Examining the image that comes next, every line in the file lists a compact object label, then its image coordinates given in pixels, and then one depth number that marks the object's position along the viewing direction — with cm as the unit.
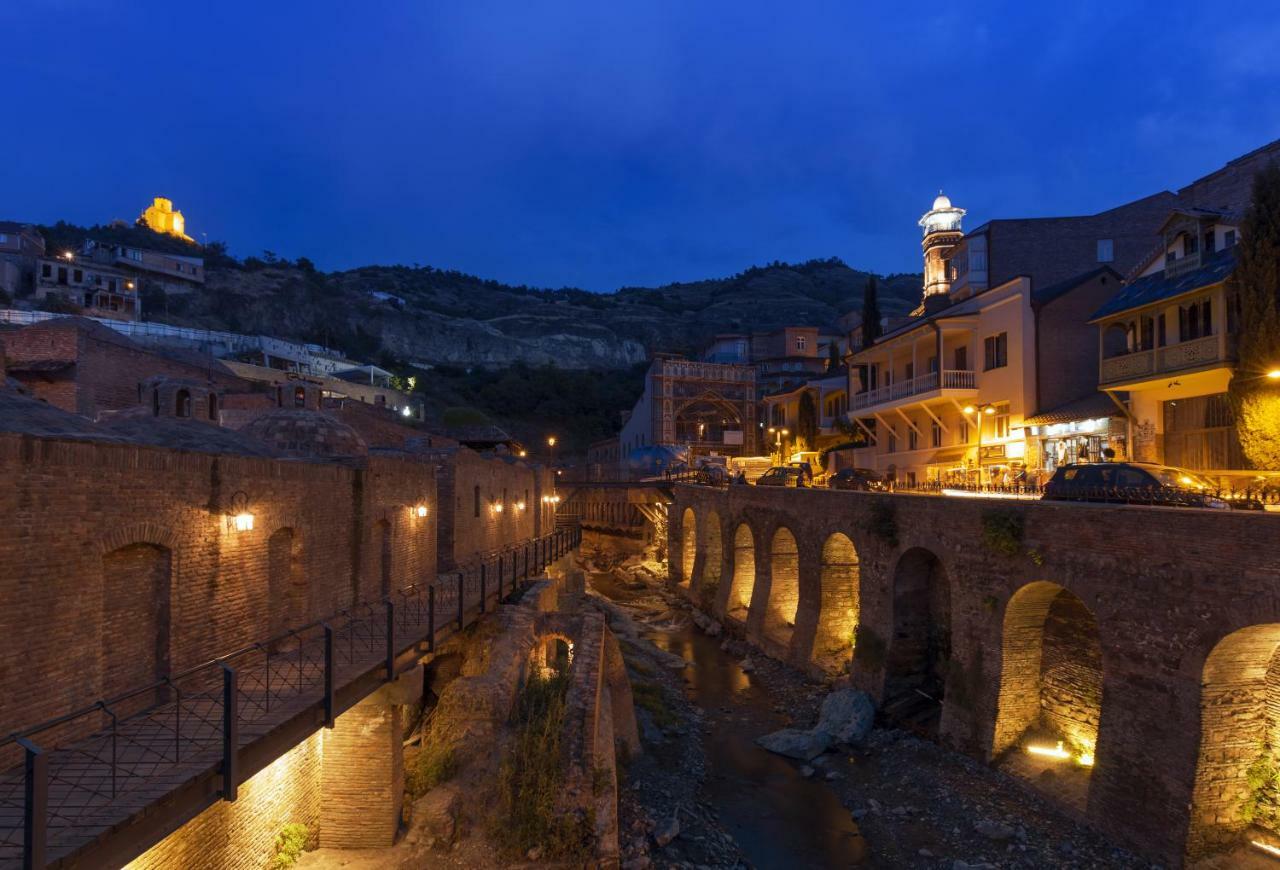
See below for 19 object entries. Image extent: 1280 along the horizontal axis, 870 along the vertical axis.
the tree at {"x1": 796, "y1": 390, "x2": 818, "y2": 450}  4888
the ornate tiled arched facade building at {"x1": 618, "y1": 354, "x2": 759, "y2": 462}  6097
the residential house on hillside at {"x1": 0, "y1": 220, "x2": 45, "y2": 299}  5822
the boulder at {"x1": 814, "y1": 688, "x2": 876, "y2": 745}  1869
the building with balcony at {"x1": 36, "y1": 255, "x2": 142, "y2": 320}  5959
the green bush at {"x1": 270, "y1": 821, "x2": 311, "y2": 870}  1142
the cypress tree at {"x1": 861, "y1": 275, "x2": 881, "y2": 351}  4609
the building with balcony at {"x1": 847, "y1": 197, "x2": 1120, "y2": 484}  2766
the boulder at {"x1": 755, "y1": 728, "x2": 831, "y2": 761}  1834
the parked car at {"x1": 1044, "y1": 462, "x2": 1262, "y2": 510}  1451
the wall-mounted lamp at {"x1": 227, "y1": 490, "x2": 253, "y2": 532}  1137
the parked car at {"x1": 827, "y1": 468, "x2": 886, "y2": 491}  2908
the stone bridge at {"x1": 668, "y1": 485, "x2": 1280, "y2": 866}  1144
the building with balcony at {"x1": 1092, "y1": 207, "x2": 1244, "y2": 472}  2014
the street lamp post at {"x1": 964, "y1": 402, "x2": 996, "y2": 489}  2980
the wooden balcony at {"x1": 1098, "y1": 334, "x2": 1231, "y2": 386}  1984
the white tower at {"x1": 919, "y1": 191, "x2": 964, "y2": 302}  4659
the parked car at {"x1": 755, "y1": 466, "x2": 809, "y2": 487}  3469
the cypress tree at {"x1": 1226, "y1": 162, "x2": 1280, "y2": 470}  1791
